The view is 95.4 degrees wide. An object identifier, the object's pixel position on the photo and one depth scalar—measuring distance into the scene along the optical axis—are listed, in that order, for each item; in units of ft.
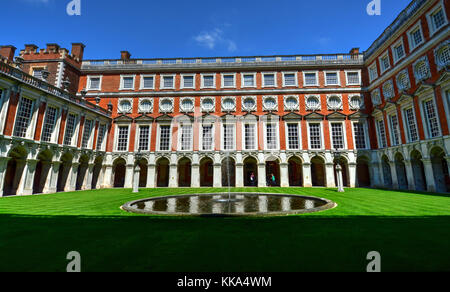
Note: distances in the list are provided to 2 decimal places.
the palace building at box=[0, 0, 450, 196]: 73.26
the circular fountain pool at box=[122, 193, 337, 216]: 30.50
